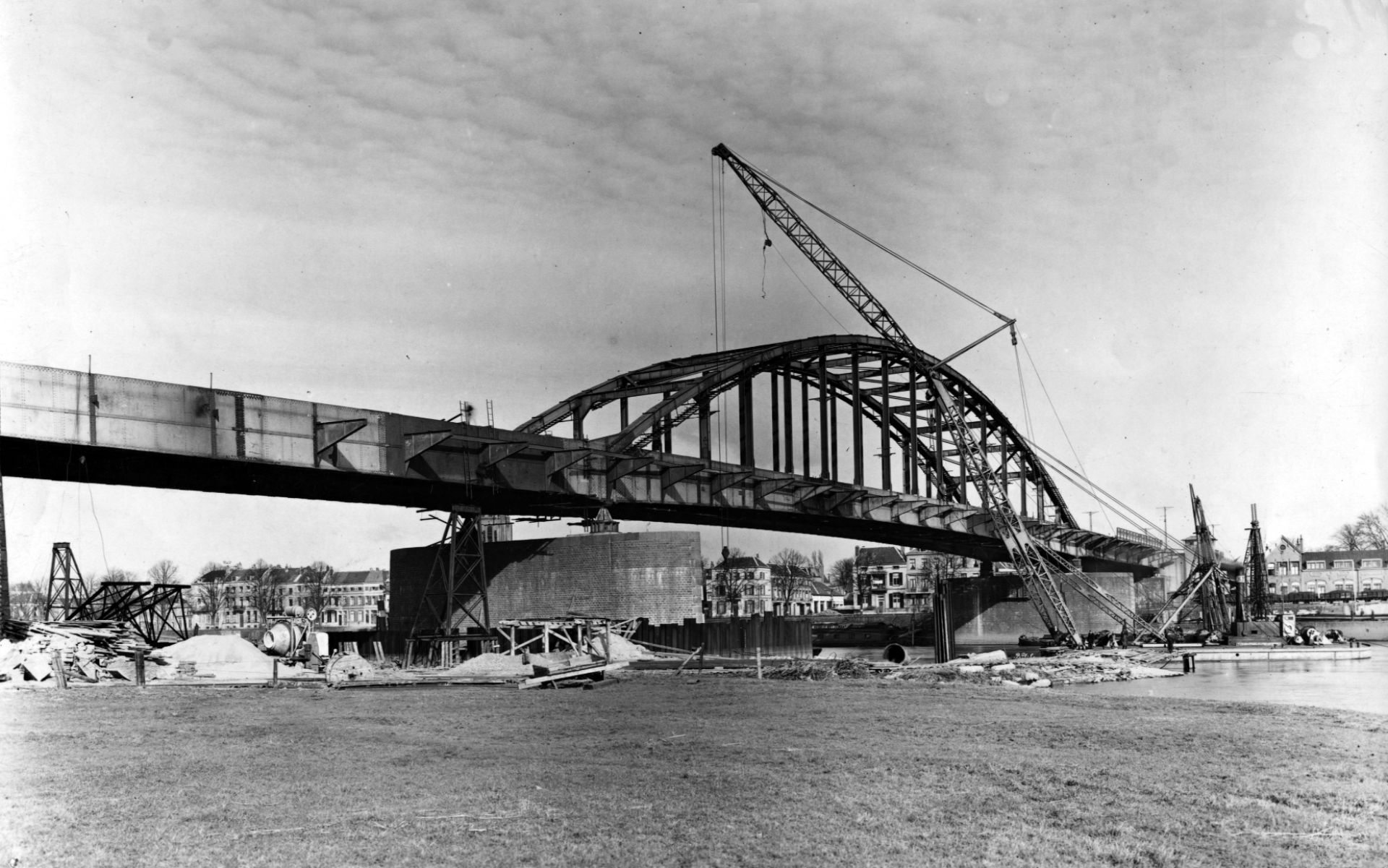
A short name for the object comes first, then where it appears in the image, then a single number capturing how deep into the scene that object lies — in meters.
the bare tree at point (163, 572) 165.07
